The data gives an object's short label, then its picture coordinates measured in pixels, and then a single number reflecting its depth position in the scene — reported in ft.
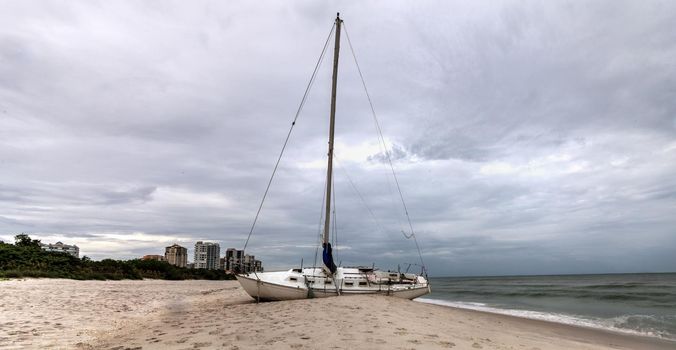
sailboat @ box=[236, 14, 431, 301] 73.46
